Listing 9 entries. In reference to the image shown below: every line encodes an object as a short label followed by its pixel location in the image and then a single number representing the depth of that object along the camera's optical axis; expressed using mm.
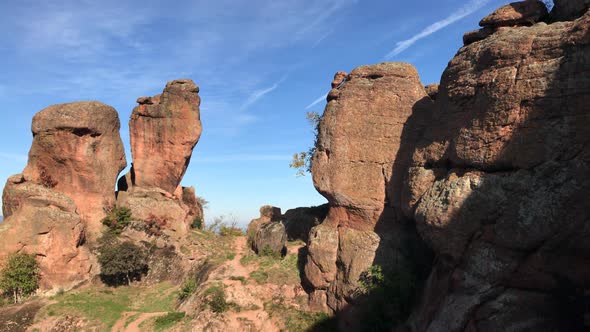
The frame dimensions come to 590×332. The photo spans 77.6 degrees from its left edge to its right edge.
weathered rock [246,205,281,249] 38903
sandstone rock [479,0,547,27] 14875
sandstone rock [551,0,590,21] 13258
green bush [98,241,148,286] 26781
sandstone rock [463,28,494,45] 15602
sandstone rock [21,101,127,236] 28422
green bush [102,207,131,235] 29906
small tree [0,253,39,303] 23156
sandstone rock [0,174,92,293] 24641
